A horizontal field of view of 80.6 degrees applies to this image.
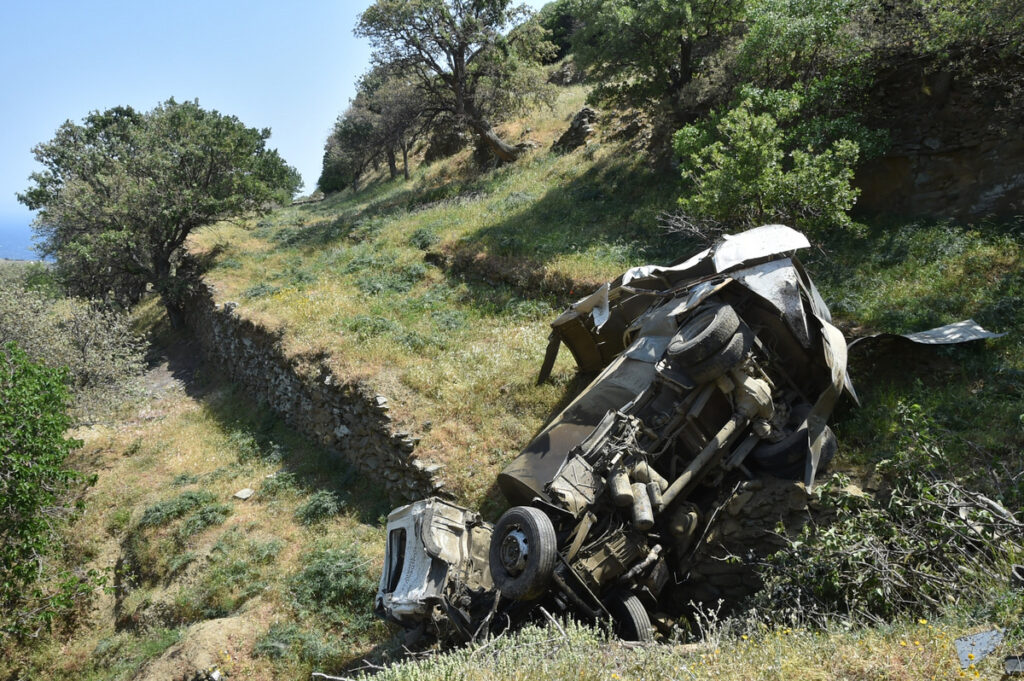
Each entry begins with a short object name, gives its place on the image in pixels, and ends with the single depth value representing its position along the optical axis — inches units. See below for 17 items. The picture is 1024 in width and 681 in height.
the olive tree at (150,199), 879.7
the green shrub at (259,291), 774.5
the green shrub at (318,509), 455.2
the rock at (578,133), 1000.9
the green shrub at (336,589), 370.3
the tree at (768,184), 433.7
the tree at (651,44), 722.8
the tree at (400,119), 1045.2
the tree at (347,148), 1453.0
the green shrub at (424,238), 807.1
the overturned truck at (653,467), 262.4
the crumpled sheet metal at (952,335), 352.5
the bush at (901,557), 207.9
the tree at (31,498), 433.1
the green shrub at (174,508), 498.0
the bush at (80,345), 628.1
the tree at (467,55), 997.2
